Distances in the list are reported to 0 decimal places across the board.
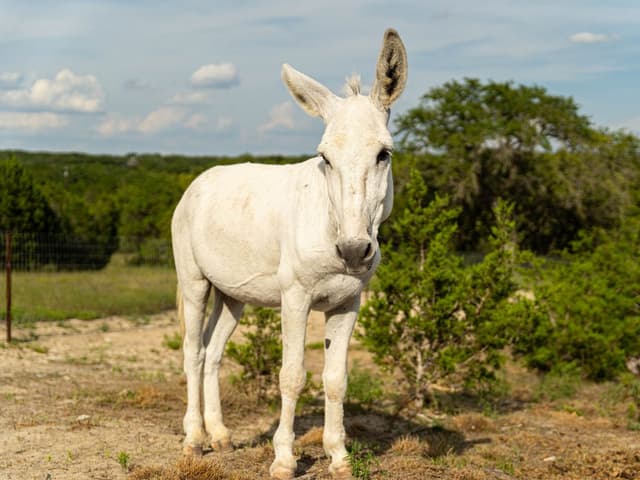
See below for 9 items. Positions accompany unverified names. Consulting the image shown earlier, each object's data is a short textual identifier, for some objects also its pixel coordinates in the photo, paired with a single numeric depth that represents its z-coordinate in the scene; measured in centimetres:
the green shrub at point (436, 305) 843
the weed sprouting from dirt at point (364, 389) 891
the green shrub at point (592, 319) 1060
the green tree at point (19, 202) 2948
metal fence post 1244
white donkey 418
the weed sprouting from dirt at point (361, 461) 492
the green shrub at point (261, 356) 841
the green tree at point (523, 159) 2703
